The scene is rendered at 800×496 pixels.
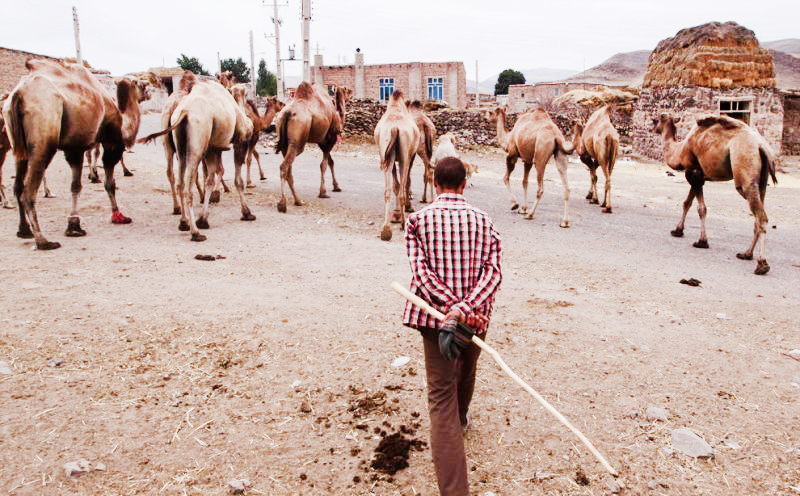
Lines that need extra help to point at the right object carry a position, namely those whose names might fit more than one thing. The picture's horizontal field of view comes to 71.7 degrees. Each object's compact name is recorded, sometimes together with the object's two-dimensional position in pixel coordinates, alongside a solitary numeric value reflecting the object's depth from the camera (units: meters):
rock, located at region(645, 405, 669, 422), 3.54
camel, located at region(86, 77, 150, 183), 8.23
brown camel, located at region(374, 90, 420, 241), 8.27
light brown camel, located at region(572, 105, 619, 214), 11.16
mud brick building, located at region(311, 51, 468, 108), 43.84
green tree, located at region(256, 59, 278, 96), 60.59
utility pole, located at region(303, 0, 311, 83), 27.84
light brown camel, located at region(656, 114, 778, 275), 7.41
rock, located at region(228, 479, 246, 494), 2.81
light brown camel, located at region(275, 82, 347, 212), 9.81
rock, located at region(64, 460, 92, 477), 2.88
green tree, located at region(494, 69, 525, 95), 53.97
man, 2.63
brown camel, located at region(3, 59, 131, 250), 6.41
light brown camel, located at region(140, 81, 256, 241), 7.43
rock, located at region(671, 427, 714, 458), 3.19
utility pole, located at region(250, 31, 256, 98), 45.21
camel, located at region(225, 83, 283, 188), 12.05
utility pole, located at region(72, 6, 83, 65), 34.13
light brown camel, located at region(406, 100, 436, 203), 10.75
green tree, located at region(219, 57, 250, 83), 63.75
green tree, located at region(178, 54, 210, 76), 60.00
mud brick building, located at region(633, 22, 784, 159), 19.39
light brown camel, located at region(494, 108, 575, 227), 9.83
